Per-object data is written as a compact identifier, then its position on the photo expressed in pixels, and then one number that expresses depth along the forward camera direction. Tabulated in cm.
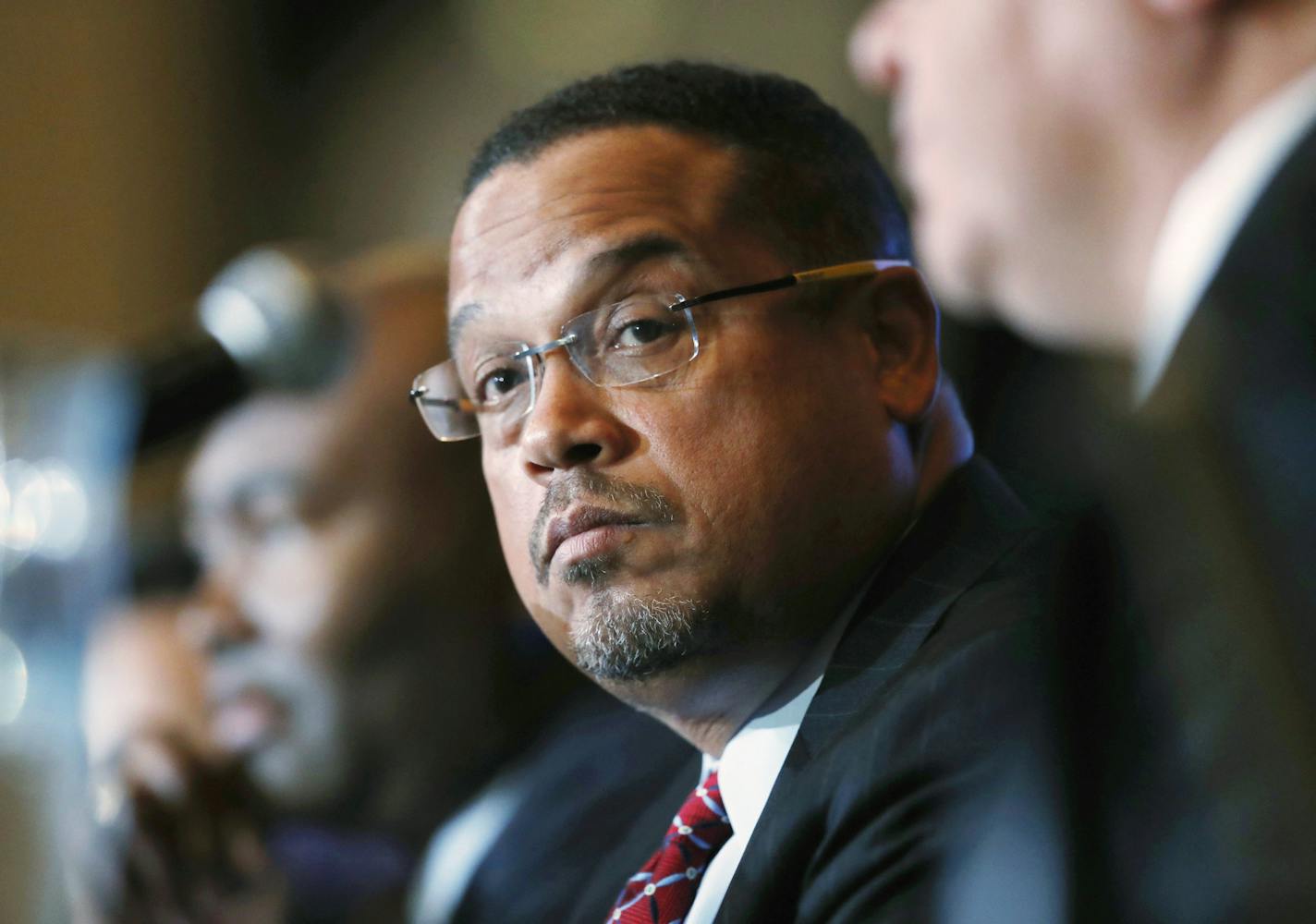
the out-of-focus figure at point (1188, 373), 306
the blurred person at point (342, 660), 402
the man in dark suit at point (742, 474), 313
